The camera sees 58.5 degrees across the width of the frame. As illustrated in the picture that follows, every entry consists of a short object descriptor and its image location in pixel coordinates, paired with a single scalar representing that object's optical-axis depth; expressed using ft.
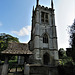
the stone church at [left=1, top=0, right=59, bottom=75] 30.76
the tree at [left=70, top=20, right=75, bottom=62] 29.92
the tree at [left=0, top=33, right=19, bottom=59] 45.53
